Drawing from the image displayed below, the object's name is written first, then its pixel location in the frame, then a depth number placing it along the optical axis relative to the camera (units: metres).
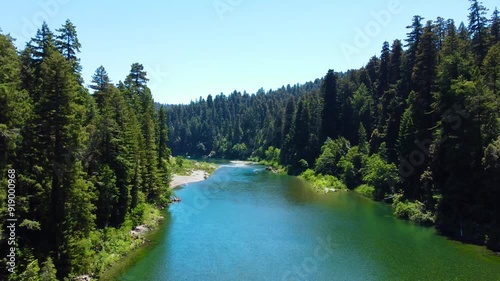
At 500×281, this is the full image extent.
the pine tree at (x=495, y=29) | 65.46
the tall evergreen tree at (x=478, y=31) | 61.03
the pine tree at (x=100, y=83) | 45.71
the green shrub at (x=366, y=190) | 71.12
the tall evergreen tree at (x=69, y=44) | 37.75
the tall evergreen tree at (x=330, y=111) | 106.06
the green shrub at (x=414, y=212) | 48.56
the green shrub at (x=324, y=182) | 79.88
